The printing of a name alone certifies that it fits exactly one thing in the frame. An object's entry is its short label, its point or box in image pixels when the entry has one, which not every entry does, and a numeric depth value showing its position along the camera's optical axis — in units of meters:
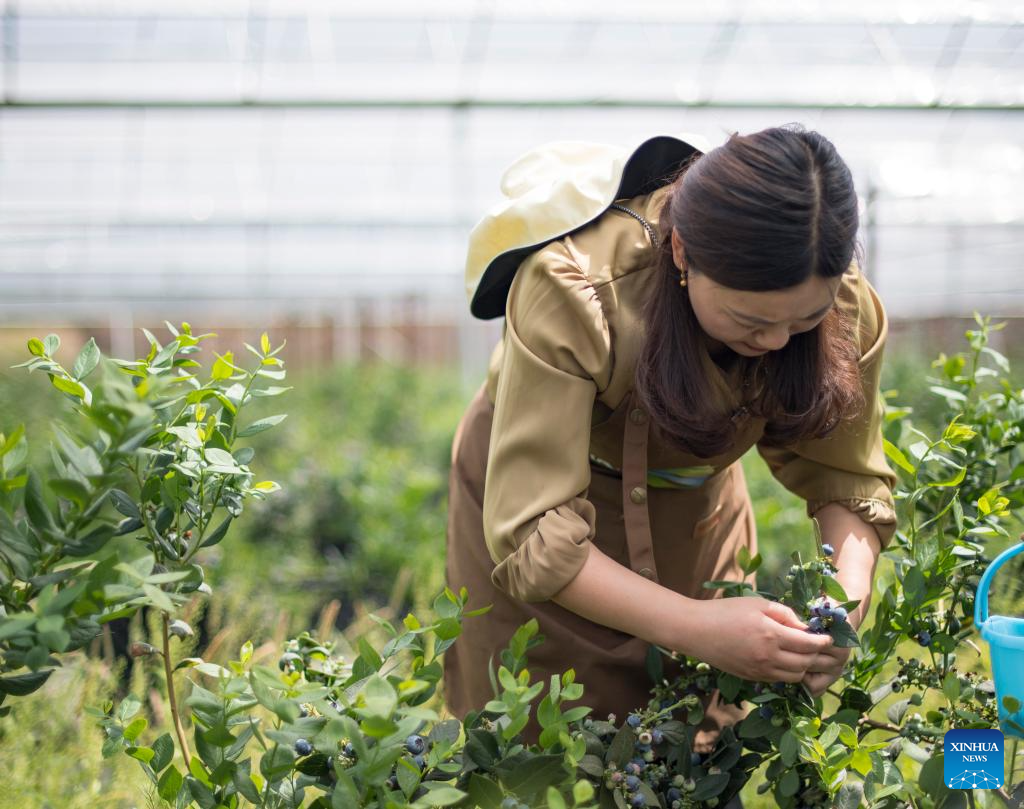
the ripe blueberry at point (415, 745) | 0.98
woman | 1.06
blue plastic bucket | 1.00
